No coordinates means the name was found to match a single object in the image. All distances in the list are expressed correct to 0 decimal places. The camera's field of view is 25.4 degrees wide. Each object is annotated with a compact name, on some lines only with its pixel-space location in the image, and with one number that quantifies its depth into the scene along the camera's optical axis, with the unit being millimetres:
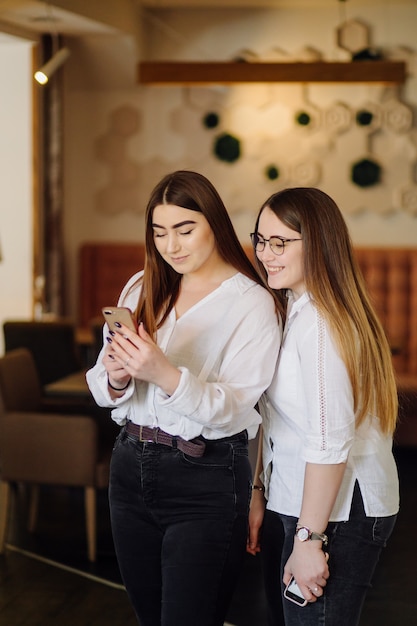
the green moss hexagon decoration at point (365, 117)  7148
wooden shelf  6309
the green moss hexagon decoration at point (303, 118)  7211
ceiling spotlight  4449
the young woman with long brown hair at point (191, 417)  1969
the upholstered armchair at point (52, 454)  4191
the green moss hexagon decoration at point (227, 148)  7375
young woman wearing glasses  1801
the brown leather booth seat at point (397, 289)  7109
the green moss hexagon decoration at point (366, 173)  7191
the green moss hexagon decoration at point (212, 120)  7387
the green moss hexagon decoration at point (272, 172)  7309
